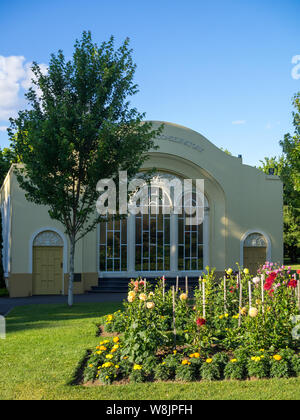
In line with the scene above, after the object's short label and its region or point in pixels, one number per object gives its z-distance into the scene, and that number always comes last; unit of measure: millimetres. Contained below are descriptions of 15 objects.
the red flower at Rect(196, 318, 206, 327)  7301
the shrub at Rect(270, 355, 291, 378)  6512
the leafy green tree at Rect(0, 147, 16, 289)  31062
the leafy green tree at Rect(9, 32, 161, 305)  13016
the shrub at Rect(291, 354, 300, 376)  6676
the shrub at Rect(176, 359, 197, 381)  6477
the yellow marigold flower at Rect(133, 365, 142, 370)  6664
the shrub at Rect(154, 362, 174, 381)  6547
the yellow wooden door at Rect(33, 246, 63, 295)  18047
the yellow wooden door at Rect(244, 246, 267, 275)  20312
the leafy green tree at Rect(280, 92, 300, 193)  20047
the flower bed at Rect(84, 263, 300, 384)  6633
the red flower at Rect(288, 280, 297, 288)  8672
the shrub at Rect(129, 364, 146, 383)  6446
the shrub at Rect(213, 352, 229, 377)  6814
